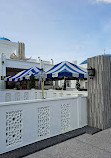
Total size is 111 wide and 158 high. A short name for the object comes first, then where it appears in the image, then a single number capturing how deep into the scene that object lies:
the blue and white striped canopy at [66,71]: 5.70
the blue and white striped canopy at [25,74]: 8.43
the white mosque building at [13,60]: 12.07
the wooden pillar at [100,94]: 3.86
